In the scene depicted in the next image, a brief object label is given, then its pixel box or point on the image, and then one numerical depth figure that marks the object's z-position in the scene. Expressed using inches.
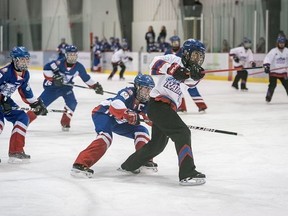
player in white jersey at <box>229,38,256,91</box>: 787.2
